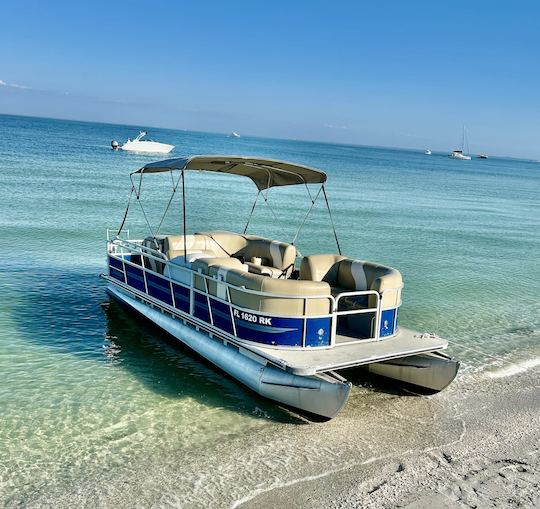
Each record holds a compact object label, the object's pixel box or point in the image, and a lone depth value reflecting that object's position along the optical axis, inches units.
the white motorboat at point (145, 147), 3019.2
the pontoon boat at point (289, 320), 304.5
